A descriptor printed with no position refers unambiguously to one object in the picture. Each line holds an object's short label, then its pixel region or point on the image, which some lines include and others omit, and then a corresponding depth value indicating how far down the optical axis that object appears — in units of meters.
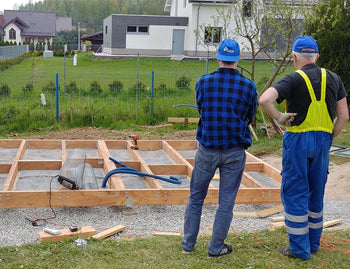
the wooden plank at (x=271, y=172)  6.94
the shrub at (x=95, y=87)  13.45
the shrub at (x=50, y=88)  13.20
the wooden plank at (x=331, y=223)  5.32
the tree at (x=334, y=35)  10.58
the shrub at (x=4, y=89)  12.43
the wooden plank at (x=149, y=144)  8.63
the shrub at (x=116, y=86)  13.70
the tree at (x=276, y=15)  10.20
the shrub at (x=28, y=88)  13.08
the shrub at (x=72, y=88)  13.75
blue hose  6.11
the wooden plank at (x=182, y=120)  11.25
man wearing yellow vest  3.66
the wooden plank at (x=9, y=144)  8.32
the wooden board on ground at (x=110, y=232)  4.65
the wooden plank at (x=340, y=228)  5.12
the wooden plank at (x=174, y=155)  7.15
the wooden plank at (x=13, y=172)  5.74
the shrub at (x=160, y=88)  13.47
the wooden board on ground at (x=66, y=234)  4.48
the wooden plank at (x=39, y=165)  6.94
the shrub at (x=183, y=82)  14.09
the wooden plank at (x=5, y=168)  6.86
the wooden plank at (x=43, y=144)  8.39
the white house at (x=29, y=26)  65.00
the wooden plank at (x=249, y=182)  6.41
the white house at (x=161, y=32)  30.89
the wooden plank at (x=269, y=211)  5.73
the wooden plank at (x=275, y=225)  5.10
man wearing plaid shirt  3.72
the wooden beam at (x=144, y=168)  6.18
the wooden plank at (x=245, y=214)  5.70
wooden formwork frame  5.48
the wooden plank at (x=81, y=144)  8.45
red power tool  8.17
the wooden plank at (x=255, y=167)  7.58
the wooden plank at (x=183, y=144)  8.87
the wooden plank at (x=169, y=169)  7.12
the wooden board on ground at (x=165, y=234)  4.87
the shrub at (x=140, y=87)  13.47
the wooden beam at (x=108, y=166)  5.99
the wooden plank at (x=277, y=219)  5.48
